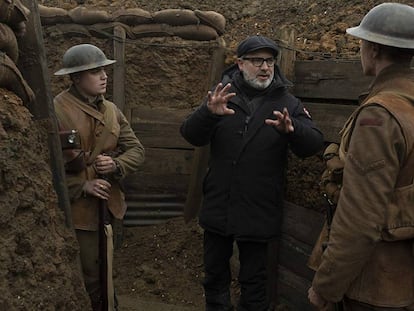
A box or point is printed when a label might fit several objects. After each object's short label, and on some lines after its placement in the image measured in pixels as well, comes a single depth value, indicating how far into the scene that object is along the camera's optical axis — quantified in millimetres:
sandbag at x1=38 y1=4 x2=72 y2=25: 6496
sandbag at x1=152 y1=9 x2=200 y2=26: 6539
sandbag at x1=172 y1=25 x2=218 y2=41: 6570
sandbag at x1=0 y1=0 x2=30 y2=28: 2611
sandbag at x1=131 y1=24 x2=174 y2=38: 6590
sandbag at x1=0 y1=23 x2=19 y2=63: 2648
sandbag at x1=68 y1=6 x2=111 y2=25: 6456
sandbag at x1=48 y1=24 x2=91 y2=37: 6520
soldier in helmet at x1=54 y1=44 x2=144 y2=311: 3814
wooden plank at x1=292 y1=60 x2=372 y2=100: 3834
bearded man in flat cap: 3875
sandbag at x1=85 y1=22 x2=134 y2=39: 6480
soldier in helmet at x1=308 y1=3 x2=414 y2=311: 2367
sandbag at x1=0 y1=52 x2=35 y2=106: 2604
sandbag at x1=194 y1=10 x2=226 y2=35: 6516
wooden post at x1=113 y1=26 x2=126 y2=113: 6469
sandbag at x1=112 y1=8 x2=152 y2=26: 6531
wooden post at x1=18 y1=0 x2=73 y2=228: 3127
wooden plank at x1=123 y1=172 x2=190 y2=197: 6688
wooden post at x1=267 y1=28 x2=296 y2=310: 4523
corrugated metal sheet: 6723
